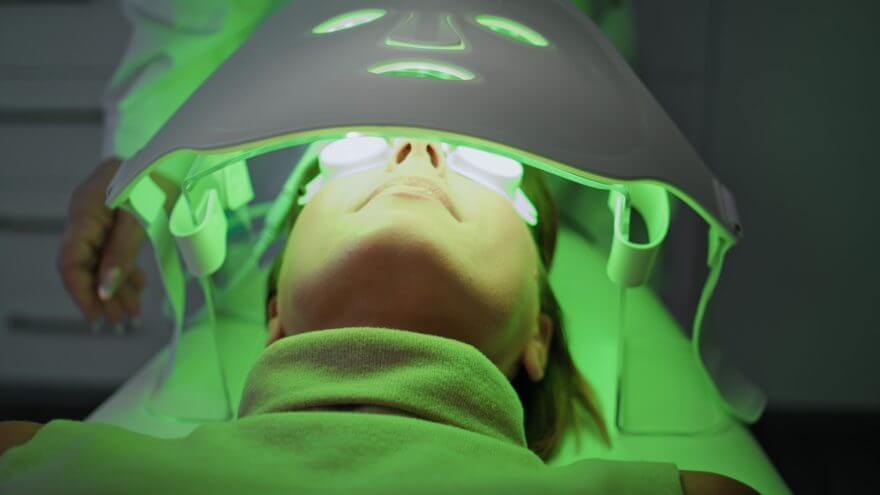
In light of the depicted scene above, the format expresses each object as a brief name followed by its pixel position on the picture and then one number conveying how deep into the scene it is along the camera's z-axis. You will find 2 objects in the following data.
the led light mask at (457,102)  0.54
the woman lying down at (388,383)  0.57
